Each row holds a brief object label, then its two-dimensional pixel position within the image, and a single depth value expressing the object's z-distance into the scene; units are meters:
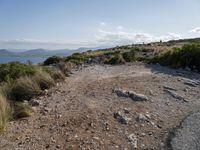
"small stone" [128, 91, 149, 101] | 4.46
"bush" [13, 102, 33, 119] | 3.87
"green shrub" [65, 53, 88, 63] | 9.58
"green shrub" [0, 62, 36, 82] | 5.67
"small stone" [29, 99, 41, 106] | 4.33
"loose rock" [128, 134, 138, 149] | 3.16
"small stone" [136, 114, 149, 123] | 3.73
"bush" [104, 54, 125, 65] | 9.04
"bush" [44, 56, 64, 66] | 9.96
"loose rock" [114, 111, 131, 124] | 3.68
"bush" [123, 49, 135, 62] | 9.46
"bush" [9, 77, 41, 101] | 4.71
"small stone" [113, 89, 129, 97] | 4.60
